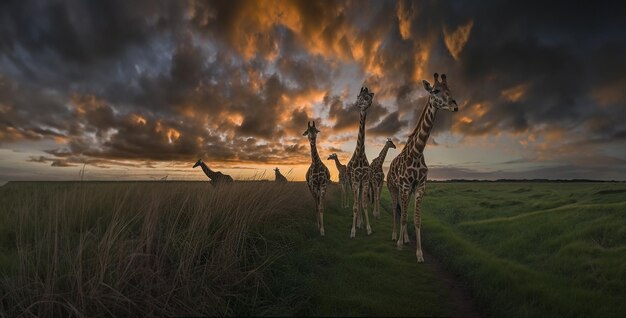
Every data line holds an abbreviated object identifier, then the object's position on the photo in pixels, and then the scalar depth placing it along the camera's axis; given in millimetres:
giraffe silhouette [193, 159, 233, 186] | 22391
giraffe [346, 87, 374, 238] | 12539
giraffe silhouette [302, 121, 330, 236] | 12123
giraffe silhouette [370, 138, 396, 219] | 17031
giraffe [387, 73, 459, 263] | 8625
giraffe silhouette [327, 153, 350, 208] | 22638
